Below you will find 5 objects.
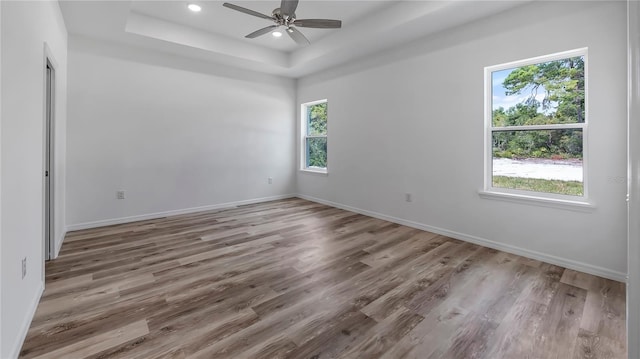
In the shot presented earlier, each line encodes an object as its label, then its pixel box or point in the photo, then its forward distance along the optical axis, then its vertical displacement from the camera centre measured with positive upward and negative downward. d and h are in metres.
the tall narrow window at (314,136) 5.95 +0.91
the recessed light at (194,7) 3.61 +2.22
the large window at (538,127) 2.80 +0.55
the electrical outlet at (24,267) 1.78 -0.57
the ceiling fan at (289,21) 2.82 +1.74
